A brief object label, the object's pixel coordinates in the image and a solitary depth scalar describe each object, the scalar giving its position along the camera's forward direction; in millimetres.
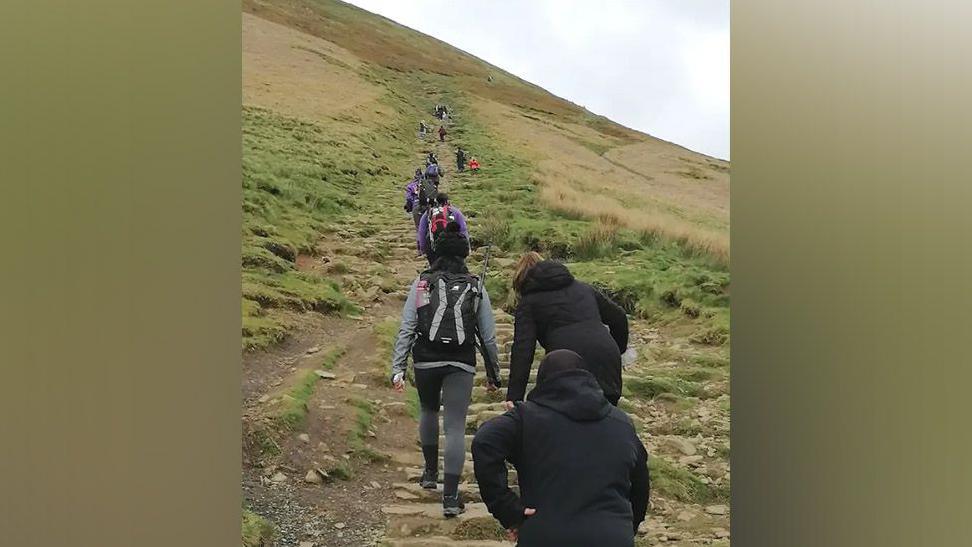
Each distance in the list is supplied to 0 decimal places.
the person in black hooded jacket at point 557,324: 4316
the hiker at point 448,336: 4648
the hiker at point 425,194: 8768
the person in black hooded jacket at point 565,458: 2854
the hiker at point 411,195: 9719
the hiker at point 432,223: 6473
